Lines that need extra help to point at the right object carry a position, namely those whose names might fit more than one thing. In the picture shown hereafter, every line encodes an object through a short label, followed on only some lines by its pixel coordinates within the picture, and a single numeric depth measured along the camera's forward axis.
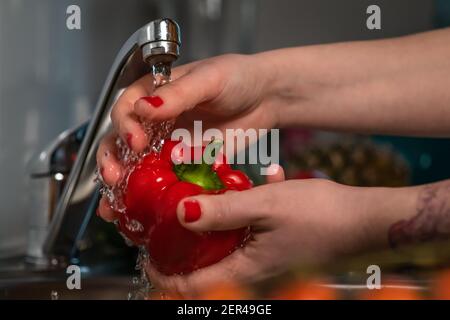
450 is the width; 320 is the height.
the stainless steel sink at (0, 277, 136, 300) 0.80
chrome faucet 0.58
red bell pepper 0.58
